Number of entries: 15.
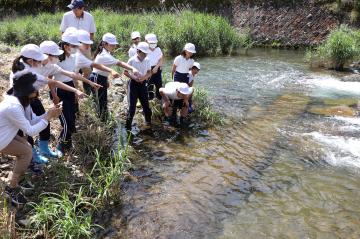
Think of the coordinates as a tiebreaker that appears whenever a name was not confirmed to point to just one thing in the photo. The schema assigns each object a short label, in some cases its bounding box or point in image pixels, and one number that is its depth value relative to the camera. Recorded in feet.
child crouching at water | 23.31
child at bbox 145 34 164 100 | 24.72
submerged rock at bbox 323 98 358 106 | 31.24
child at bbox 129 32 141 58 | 24.90
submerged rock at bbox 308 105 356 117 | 28.48
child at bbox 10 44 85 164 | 14.84
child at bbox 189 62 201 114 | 24.46
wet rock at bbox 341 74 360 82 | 38.88
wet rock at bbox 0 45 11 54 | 35.49
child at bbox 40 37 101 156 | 17.03
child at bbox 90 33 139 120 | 19.66
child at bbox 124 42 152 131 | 21.17
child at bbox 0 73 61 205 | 12.87
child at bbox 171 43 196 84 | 24.84
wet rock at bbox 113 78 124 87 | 29.14
